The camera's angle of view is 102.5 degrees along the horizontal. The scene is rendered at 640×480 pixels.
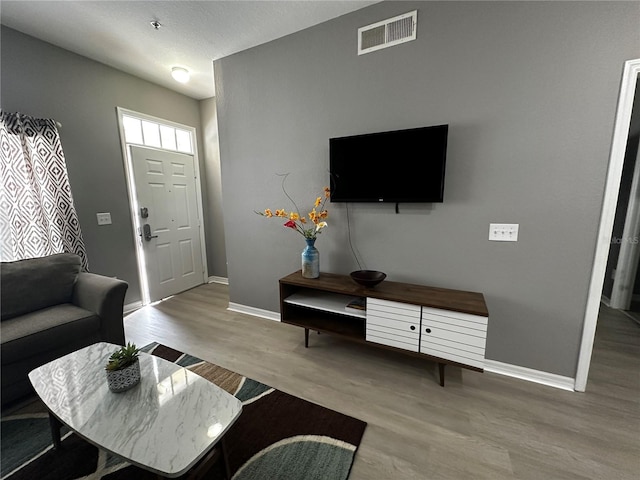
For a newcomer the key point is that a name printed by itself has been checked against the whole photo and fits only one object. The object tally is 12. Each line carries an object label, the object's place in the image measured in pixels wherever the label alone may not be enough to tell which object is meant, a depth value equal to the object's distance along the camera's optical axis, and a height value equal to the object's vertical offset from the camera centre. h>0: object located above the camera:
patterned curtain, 2.22 +0.10
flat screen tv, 1.87 +0.27
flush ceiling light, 2.86 +1.43
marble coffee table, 0.95 -0.90
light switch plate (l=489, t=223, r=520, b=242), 1.81 -0.23
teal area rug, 1.27 -1.33
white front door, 3.28 -0.23
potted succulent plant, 1.21 -0.79
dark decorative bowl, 1.96 -0.61
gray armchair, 1.64 -0.82
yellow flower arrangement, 2.21 -0.15
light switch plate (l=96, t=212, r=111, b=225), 2.90 -0.17
